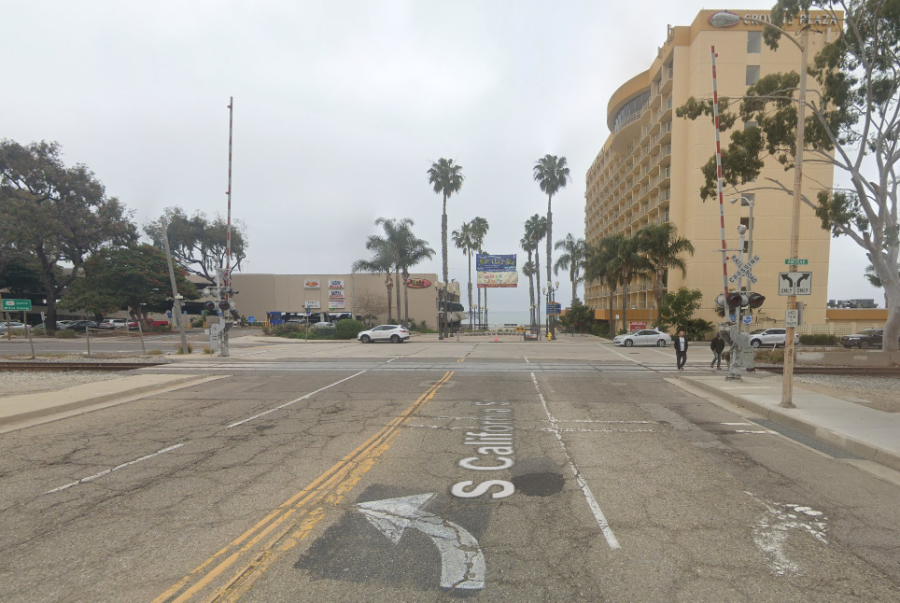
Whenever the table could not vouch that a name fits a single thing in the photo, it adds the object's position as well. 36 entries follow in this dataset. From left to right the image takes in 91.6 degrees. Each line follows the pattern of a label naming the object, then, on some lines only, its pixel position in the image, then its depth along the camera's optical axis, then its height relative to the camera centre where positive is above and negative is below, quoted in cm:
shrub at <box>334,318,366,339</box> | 4003 -160
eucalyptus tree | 1778 +841
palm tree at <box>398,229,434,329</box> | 4691 +642
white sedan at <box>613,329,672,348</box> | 3334 -206
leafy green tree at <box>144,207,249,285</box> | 6319 +1088
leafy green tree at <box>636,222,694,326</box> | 3622 +552
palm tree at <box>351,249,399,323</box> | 4550 +508
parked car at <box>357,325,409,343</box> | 3631 -187
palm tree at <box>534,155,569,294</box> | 4988 +1575
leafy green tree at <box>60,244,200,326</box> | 4184 +292
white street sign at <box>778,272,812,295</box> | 936 +60
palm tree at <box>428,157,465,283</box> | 4731 +1447
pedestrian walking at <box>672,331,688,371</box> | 1700 -144
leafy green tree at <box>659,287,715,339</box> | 3475 -15
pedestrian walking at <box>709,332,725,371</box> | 1739 -148
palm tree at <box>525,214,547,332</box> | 6334 +1215
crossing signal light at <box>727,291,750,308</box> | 1212 +31
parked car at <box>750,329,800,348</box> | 2919 -181
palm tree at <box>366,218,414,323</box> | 4597 +791
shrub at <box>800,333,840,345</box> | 3506 -227
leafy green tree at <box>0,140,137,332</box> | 4119 +980
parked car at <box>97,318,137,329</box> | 5148 -145
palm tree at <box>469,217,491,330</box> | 6481 +1219
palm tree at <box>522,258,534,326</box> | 5627 +742
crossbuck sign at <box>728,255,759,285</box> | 1297 +124
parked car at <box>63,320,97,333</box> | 4906 -158
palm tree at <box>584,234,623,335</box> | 4228 +495
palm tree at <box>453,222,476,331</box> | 6525 +1098
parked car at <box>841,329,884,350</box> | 2895 -193
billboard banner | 4622 +435
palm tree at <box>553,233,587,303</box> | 5653 +721
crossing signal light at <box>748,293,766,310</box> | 1224 +31
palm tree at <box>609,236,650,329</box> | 3894 +444
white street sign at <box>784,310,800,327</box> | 939 -15
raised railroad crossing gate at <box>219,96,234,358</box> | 1997 +144
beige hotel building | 3566 +1198
